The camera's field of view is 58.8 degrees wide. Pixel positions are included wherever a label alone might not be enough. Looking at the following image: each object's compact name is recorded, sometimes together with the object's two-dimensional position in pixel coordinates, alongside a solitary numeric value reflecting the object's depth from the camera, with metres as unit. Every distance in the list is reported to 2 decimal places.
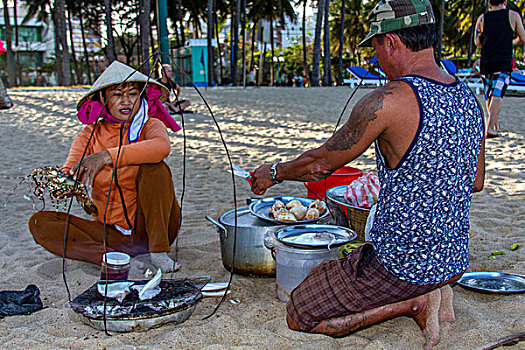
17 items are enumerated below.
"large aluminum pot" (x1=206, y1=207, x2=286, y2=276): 2.67
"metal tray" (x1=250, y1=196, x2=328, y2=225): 2.64
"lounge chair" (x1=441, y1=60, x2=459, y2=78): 14.20
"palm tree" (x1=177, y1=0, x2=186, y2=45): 33.86
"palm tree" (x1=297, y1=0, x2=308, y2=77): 31.84
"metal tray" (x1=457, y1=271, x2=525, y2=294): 2.42
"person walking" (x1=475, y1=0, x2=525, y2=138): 5.91
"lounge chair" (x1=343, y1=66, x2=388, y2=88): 18.72
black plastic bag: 2.32
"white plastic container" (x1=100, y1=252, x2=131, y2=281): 2.44
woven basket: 2.86
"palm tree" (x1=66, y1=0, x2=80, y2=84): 34.61
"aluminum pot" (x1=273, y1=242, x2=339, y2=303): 2.34
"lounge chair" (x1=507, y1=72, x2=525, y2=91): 13.88
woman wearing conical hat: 2.78
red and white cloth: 2.87
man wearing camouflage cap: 1.71
